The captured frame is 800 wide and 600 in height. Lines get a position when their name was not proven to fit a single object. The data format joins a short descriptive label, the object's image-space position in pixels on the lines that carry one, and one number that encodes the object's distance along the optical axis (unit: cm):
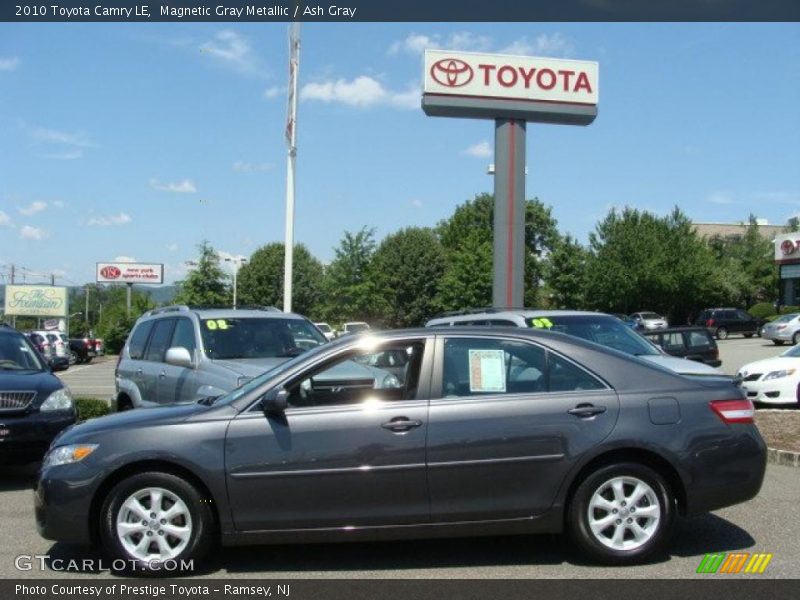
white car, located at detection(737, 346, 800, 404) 1355
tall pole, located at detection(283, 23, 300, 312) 1850
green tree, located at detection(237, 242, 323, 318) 7481
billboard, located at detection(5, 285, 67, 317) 6169
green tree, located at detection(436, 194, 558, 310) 6028
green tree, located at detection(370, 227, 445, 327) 6619
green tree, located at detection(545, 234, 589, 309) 6044
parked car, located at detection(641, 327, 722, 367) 1978
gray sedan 513
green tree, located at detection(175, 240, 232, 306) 4828
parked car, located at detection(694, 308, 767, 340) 4616
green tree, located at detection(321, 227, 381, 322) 6450
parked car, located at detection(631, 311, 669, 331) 4609
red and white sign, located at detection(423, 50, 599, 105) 2397
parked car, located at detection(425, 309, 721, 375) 987
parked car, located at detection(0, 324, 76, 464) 798
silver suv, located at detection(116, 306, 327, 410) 830
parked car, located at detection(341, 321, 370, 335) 4074
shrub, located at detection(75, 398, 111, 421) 1157
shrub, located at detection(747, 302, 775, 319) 5269
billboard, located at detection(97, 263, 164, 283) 8744
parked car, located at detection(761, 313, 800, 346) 3719
